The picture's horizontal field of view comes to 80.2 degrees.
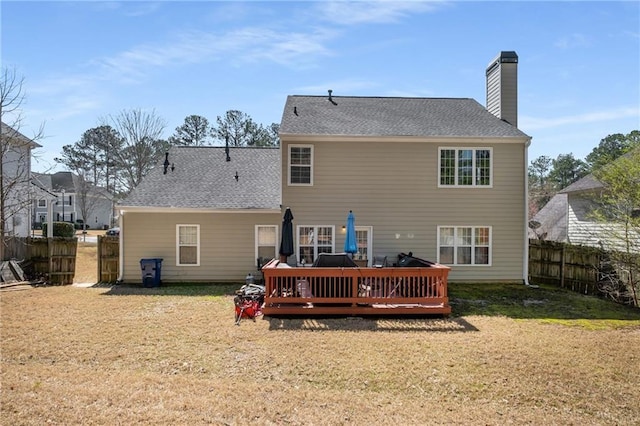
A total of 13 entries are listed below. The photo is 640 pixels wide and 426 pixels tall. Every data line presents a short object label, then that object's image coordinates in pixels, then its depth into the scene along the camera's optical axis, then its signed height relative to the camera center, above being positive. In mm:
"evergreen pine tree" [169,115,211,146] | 39844 +9210
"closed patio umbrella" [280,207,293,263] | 11562 -536
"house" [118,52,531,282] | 12836 +426
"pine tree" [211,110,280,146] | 40500 +9590
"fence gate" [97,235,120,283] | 13336 -1521
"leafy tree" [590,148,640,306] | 9859 -11
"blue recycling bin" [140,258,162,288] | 12414 -1760
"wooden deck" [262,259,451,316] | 8844 -1716
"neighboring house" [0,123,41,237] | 13728 +1449
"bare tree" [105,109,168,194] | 27891 +5966
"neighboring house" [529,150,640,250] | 11859 +57
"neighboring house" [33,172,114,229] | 39344 +1464
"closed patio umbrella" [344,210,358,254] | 11375 -571
